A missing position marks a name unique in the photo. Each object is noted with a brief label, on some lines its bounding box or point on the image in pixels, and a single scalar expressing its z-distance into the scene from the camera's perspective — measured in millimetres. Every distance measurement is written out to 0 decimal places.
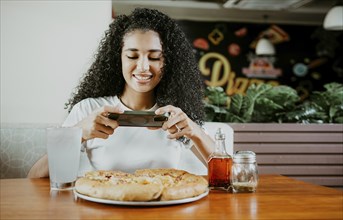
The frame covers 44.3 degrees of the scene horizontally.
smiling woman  1850
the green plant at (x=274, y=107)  3782
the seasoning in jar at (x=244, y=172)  1301
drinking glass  1310
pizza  1060
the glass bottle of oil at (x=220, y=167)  1348
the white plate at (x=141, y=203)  1052
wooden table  1003
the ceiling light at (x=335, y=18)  5871
